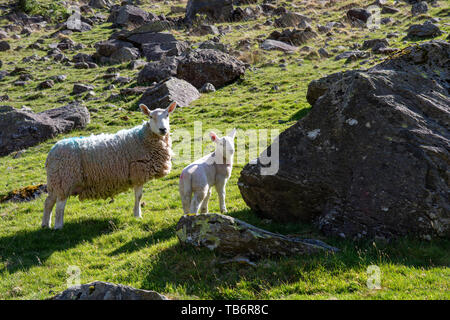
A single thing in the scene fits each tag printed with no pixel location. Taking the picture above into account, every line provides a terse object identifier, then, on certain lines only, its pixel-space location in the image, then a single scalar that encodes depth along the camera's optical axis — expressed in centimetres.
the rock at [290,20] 3329
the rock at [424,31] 2248
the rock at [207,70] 2278
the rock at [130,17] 4091
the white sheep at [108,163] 935
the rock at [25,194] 1215
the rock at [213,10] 3934
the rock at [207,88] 2244
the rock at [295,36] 2864
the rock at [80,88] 2421
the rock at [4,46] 3529
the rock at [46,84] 2580
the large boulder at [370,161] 649
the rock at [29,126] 1838
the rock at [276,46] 2750
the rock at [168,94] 1935
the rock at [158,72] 2380
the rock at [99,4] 5266
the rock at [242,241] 625
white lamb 802
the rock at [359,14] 3156
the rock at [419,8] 2892
